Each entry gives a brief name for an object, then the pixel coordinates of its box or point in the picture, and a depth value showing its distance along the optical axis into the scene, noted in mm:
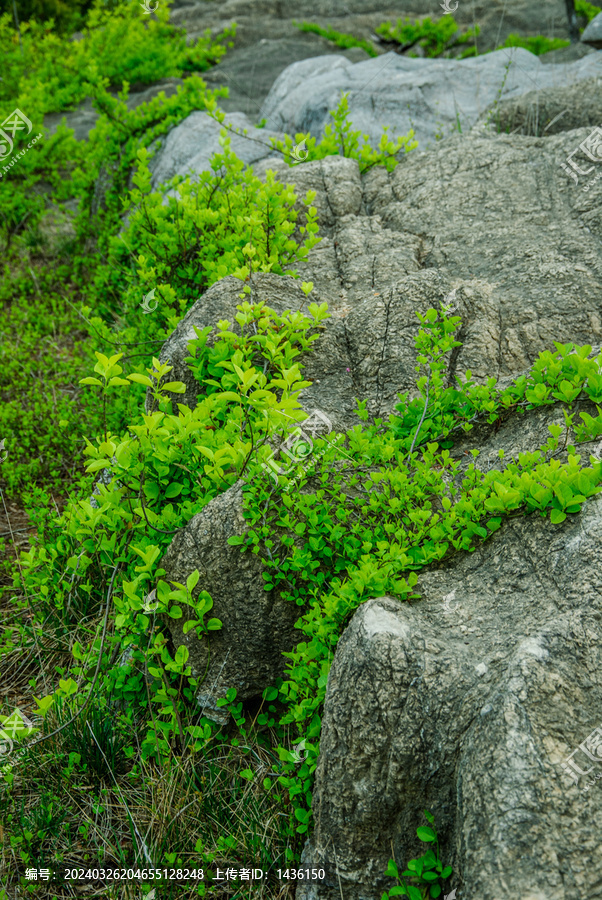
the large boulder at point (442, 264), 3578
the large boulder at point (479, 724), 1774
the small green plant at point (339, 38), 10867
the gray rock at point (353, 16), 11516
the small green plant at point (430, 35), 10773
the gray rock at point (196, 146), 6820
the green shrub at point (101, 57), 9219
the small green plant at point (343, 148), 5246
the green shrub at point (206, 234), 4172
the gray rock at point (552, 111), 5602
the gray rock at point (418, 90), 6781
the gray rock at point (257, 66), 9430
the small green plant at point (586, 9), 11250
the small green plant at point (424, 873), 2033
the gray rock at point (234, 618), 2820
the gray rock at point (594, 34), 9133
